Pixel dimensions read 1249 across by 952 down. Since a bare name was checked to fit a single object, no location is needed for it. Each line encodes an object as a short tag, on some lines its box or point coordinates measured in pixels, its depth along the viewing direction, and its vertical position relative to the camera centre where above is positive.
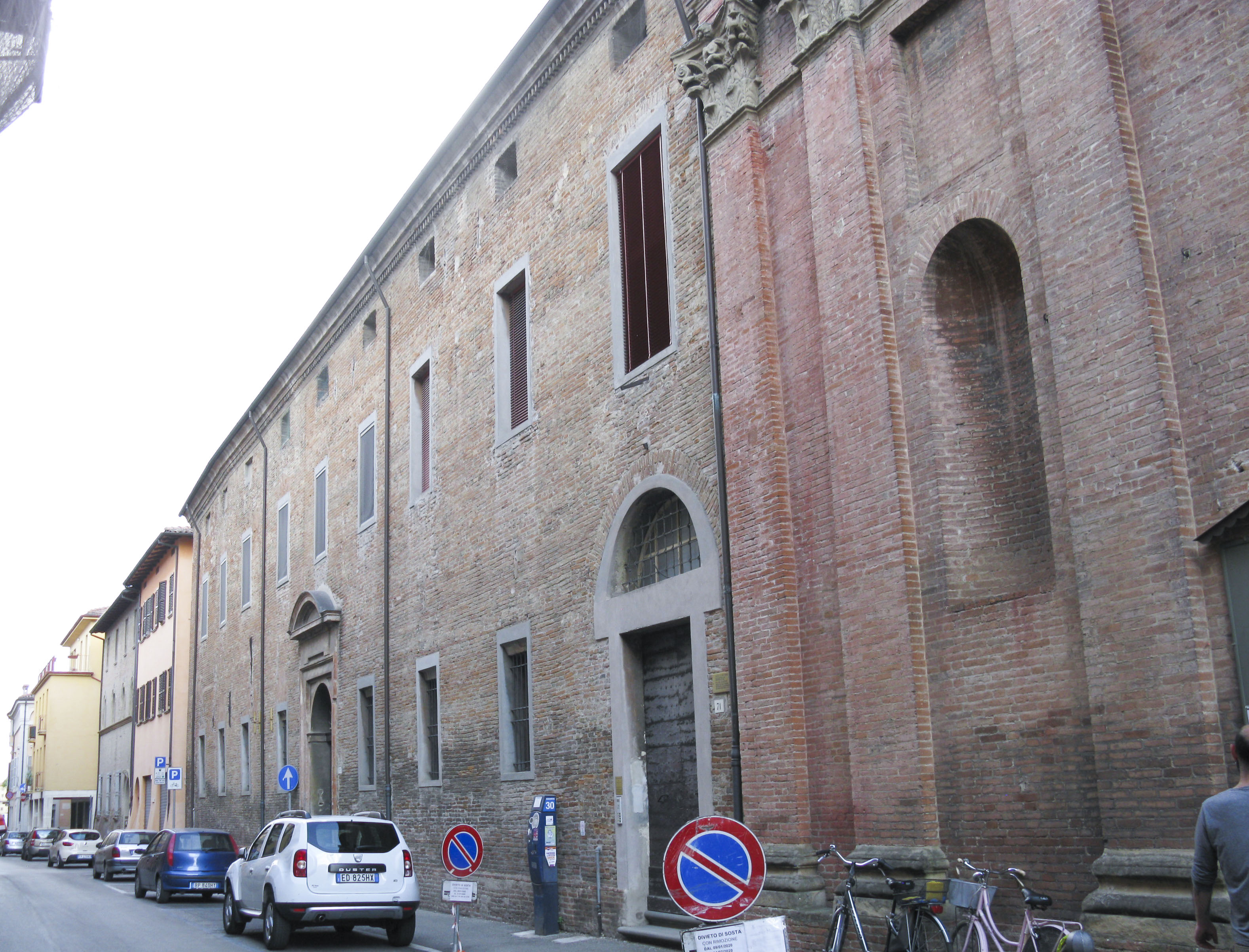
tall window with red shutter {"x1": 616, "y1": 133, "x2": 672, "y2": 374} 13.38 +5.46
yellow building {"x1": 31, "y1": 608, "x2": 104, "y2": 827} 72.62 +1.24
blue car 21.44 -1.98
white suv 12.85 -1.45
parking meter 13.82 -1.53
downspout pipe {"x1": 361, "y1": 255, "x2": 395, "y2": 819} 20.45 +2.38
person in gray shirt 4.83 -0.61
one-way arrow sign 24.17 -0.62
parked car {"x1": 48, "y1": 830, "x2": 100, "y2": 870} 39.88 -2.96
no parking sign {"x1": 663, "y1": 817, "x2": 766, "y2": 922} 6.48 -0.79
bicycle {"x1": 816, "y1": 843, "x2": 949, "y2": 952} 8.12 -1.43
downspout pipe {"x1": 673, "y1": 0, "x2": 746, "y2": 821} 11.01 +2.49
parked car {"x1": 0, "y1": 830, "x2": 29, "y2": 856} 57.06 -3.93
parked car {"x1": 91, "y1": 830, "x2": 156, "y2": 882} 29.61 -2.35
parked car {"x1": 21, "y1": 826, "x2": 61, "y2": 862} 45.72 -3.18
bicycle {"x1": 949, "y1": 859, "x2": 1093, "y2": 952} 6.86 -1.31
